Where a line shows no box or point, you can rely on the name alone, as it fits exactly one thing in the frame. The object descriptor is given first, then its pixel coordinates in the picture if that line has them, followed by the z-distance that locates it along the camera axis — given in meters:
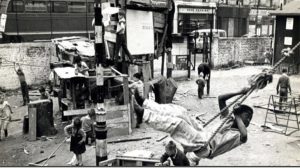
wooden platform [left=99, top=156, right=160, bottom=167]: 8.16
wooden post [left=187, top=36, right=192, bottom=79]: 21.83
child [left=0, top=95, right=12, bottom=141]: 12.25
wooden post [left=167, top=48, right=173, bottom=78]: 18.28
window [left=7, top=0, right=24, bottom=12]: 22.83
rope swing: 6.14
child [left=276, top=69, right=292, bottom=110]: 14.62
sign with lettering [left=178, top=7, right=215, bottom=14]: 34.81
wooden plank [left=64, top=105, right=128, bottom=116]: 12.16
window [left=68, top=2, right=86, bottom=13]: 25.34
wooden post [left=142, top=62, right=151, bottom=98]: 15.22
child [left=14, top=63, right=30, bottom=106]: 16.29
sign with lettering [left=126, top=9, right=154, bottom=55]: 13.88
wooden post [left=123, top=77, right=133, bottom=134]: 12.27
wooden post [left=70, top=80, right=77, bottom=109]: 12.62
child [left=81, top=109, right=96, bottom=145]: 10.73
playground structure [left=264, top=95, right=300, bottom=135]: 12.61
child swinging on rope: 5.98
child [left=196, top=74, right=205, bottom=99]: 17.01
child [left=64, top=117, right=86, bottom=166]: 9.59
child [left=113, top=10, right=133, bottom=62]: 12.90
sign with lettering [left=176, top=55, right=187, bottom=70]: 22.12
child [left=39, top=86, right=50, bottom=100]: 13.30
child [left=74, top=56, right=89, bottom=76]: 13.18
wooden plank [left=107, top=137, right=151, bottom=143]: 11.99
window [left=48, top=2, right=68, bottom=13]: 24.44
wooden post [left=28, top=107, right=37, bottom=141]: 12.24
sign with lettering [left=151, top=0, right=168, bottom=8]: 15.00
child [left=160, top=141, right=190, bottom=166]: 7.02
